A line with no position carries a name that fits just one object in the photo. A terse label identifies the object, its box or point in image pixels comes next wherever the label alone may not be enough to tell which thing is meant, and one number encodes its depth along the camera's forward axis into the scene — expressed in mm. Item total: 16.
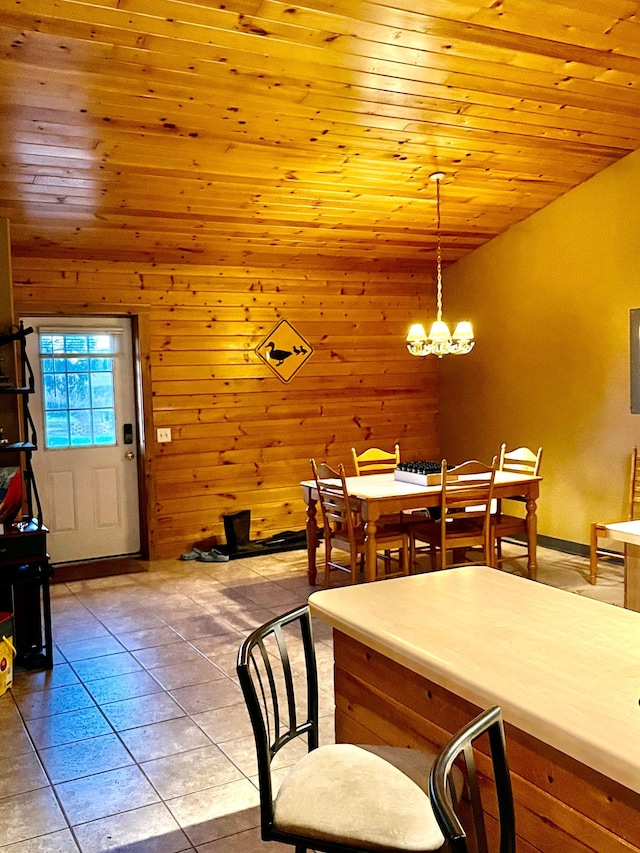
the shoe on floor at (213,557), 6125
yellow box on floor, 3621
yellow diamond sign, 6605
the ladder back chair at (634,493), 5348
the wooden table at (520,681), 1261
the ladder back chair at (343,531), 4914
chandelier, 4930
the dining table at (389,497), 4734
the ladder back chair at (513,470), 5246
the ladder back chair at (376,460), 6047
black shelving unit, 3867
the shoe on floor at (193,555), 6242
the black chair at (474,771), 1122
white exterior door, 5910
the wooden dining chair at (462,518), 4867
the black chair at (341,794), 1396
